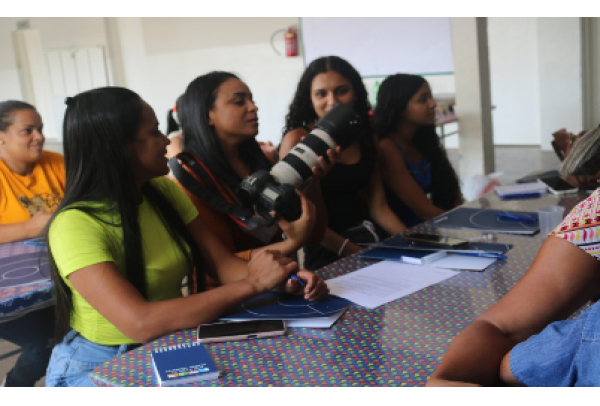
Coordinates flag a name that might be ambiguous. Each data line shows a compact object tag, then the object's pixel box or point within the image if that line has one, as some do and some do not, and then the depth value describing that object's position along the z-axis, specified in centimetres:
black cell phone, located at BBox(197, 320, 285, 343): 125
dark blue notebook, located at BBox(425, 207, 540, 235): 195
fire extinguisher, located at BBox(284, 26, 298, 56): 710
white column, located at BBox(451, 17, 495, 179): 411
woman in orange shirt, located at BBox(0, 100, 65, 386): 214
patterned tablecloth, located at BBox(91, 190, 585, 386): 109
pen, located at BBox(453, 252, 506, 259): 166
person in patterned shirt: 96
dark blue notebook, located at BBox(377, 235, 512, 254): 169
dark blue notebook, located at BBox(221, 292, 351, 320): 134
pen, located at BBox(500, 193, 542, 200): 242
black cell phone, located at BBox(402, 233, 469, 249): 171
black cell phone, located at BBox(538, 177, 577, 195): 242
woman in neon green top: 132
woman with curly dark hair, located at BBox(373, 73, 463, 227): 254
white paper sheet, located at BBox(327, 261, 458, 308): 144
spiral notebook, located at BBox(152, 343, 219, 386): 109
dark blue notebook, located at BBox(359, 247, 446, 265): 166
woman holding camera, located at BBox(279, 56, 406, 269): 235
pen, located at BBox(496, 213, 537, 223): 204
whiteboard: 523
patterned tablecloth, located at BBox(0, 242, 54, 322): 164
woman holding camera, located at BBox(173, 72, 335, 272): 190
